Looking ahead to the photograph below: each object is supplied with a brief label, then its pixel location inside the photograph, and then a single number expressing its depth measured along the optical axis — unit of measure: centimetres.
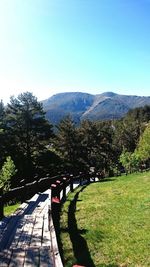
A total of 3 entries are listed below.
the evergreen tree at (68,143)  3840
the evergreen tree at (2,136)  2524
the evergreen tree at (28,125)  3096
